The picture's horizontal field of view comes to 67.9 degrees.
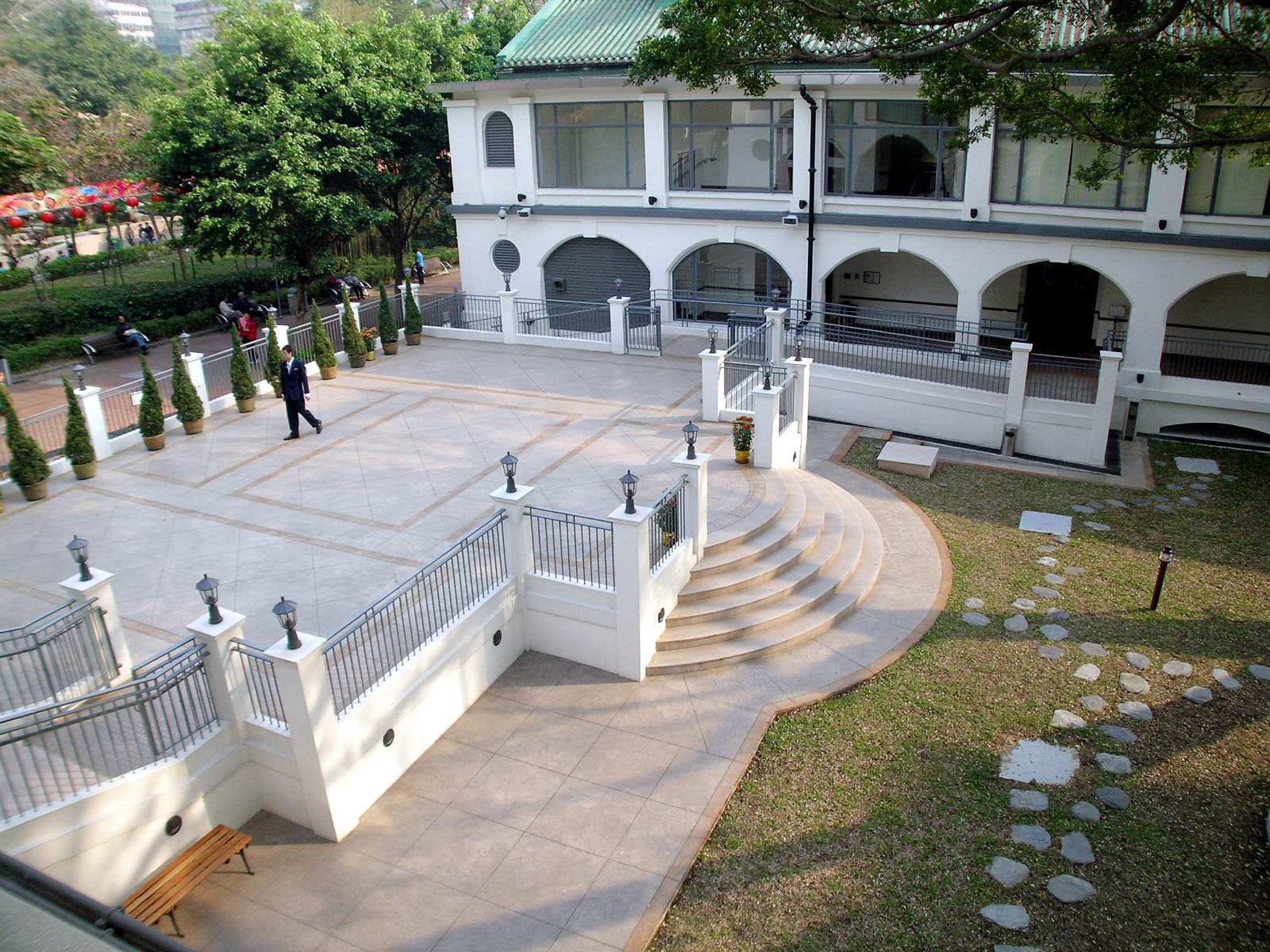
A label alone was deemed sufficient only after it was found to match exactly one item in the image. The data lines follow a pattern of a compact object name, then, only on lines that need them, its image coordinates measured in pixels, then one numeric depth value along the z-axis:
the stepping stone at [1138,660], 11.66
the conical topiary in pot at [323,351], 20.02
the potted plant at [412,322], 22.35
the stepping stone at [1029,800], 9.36
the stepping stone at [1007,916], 8.00
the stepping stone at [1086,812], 9.20
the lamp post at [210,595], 8.54
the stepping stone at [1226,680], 11.24
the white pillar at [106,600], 9.55
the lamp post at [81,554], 9.34
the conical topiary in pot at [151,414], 16.55
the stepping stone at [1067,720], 10.60
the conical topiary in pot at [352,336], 20.75
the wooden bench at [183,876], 7.96
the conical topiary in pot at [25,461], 14.52
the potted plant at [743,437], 14.74
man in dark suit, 16.31
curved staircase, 11.77
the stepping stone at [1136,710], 10.74
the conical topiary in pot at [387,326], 21.77
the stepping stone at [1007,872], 8.46
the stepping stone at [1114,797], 9.38
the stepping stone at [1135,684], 11.20
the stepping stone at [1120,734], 10.35
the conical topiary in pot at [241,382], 18.11
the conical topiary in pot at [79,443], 15.43
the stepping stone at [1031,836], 8.89
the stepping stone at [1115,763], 9.88
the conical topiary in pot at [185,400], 16.94
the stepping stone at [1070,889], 8.27
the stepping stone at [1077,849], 8.71
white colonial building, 19.47
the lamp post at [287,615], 8.24
